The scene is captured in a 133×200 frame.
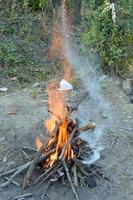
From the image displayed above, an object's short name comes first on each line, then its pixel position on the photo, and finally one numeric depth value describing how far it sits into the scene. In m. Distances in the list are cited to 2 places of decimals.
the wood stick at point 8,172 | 4.69
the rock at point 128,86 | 7.01
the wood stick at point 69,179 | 4.39
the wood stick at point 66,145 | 4.53
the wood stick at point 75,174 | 4.51
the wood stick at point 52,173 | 4.52
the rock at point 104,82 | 7.24
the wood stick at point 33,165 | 4.51
